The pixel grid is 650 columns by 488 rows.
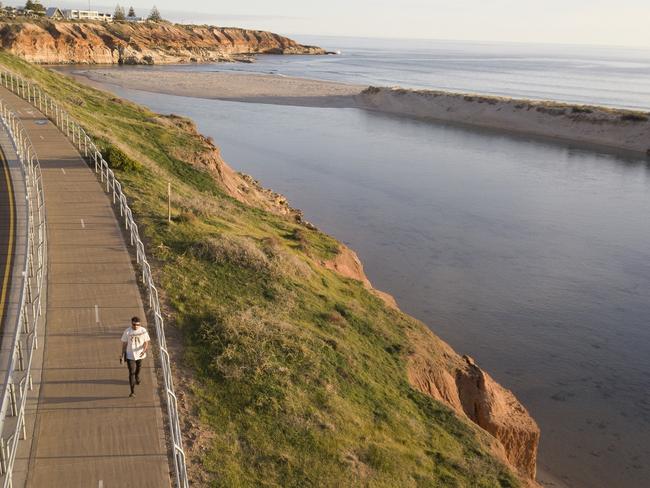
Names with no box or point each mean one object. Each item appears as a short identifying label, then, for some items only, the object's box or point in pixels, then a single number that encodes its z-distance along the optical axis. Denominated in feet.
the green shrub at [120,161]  91.56
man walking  39.37
